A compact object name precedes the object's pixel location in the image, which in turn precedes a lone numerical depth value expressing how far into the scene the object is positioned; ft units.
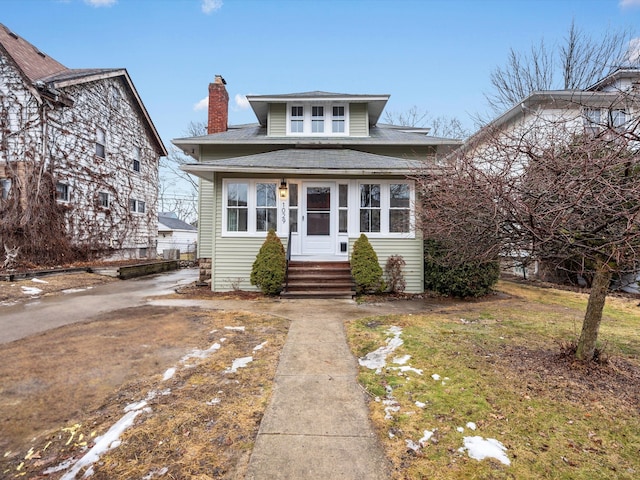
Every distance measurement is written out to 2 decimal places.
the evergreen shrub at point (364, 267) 26.17
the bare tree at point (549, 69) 55.16
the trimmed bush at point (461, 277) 25.94
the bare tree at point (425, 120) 78.69
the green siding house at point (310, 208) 28.00
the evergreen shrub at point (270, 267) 25.72
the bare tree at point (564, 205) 8.68
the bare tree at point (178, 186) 95.35
